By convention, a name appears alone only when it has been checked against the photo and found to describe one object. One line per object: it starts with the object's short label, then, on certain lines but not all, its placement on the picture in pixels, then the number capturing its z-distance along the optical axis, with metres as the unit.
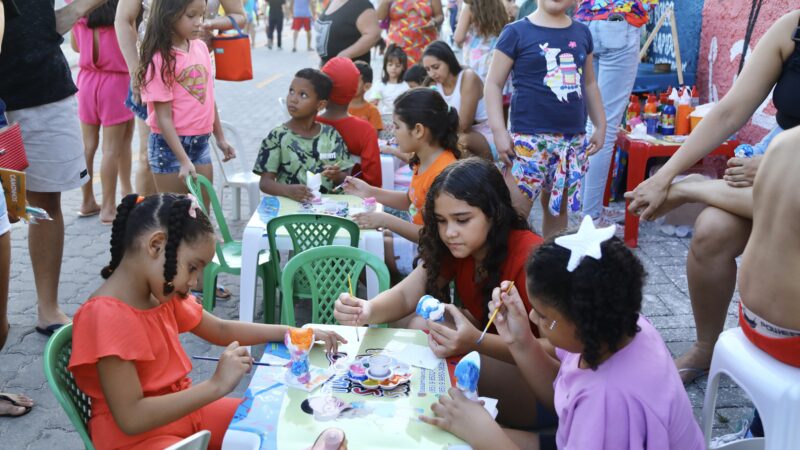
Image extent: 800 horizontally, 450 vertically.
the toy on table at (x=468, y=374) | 2.06
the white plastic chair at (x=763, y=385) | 2.22
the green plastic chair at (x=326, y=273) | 3.00
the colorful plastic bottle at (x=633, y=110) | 5.90
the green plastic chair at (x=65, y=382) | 1.98
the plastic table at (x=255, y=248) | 3.63
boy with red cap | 4.61
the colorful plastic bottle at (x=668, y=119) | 5.70
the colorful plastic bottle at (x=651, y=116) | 5.69
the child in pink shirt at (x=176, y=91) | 4.05
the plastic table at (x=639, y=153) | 5.23
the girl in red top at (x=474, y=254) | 2.65
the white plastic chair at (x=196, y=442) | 1.79
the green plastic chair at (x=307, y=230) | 3.50
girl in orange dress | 2.01
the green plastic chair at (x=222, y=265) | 3.94
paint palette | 2.18
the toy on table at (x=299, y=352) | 2.20
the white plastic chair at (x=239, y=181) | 5.45
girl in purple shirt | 1.79
